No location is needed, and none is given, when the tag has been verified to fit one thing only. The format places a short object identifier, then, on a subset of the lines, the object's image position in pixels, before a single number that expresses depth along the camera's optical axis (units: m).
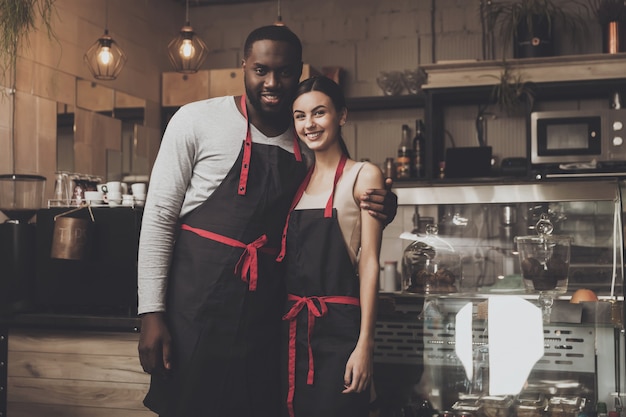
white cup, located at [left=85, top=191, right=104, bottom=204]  3.52
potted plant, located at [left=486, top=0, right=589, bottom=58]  4.79
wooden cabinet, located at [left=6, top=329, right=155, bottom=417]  3.08
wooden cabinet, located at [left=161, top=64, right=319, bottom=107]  5.30
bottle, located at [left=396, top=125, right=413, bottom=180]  5.06
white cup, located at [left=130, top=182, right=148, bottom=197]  3.50
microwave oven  4.58
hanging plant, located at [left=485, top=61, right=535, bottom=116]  4.74
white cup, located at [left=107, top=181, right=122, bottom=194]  3.52
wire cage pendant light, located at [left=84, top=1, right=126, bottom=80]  4.39
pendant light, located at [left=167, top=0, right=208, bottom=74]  4.60
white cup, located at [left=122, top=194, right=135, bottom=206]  3.50
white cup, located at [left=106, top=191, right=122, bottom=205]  3.50
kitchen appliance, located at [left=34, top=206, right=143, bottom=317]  3.39
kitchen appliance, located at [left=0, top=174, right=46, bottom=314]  3.51
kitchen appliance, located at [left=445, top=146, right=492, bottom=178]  4.86
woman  2.19
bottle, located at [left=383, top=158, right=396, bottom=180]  5.11
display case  2.53
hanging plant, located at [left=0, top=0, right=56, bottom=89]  3.65
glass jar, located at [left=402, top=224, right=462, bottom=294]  2.80
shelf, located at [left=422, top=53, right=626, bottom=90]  4.64
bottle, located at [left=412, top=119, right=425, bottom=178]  5.08
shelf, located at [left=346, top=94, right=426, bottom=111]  5.19
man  2.26
